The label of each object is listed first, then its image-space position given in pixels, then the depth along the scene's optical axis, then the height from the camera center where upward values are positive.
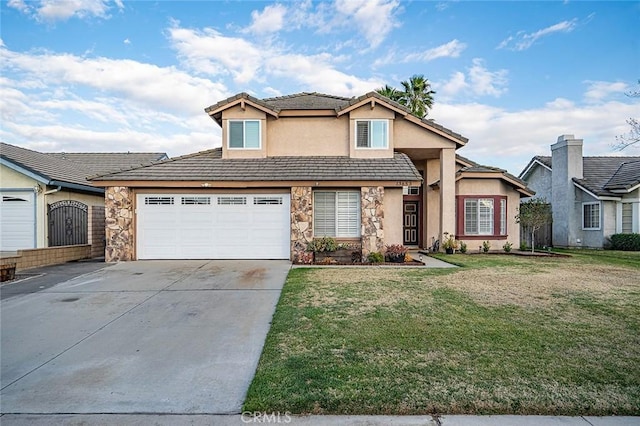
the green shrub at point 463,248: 15.39 -1.49
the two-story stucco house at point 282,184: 12.52 +1.11
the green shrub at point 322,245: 12.27 -1.06
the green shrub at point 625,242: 17.25 -1.43
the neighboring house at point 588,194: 18.28 +1.04
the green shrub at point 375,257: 12.29 -1.49
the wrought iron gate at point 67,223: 13.28 -0.27
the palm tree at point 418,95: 26.23 +8.97
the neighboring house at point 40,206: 12.92 +0.40
